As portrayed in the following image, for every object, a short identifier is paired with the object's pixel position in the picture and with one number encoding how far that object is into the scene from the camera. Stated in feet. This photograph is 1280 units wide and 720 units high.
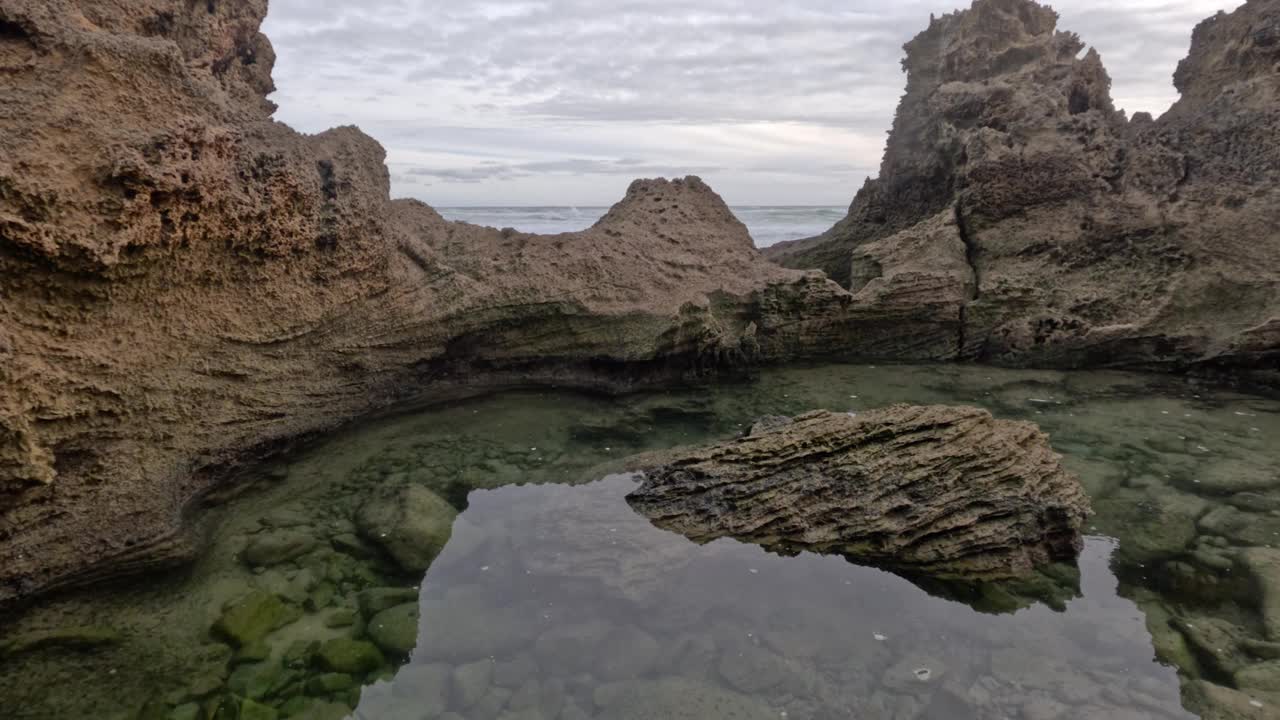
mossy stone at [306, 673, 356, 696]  11.30
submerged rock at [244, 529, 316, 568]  14.37
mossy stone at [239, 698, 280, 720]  10.65
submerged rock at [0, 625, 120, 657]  11.73
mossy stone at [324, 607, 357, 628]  12.76
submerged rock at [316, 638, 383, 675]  11.75
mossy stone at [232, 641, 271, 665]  11.87
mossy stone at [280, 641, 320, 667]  11.84
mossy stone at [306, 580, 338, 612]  13.23
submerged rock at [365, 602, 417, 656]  12.29
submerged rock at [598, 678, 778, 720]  10.79
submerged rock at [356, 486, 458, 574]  14.70
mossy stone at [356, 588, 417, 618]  13.17
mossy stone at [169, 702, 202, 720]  10.64
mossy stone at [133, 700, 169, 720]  10.58
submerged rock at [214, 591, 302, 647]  12.29
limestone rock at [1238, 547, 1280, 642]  12.44
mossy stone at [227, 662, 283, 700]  11.16
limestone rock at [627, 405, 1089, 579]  14.47
